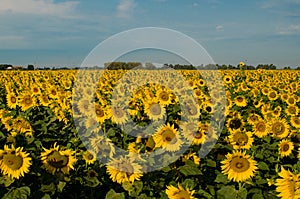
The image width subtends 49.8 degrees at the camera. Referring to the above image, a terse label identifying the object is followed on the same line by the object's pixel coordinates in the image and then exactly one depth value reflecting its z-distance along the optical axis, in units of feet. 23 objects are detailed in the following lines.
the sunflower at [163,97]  17.94
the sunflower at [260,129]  13.40
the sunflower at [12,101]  18.46
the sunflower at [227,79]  31.48
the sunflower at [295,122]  15.79
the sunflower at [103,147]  9.90
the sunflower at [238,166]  8.92
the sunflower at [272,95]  25.34
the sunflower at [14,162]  7.89
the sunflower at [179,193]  7.30
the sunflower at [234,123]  14.33
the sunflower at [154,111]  15.16
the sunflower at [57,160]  8.31
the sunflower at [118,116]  13.91
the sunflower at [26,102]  17.28
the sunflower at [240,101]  21.04
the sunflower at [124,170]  8.59
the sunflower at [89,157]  9.88
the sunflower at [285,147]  12.01
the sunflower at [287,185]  6.53
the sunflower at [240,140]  11.77
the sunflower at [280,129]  13.40
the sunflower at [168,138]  10.02
